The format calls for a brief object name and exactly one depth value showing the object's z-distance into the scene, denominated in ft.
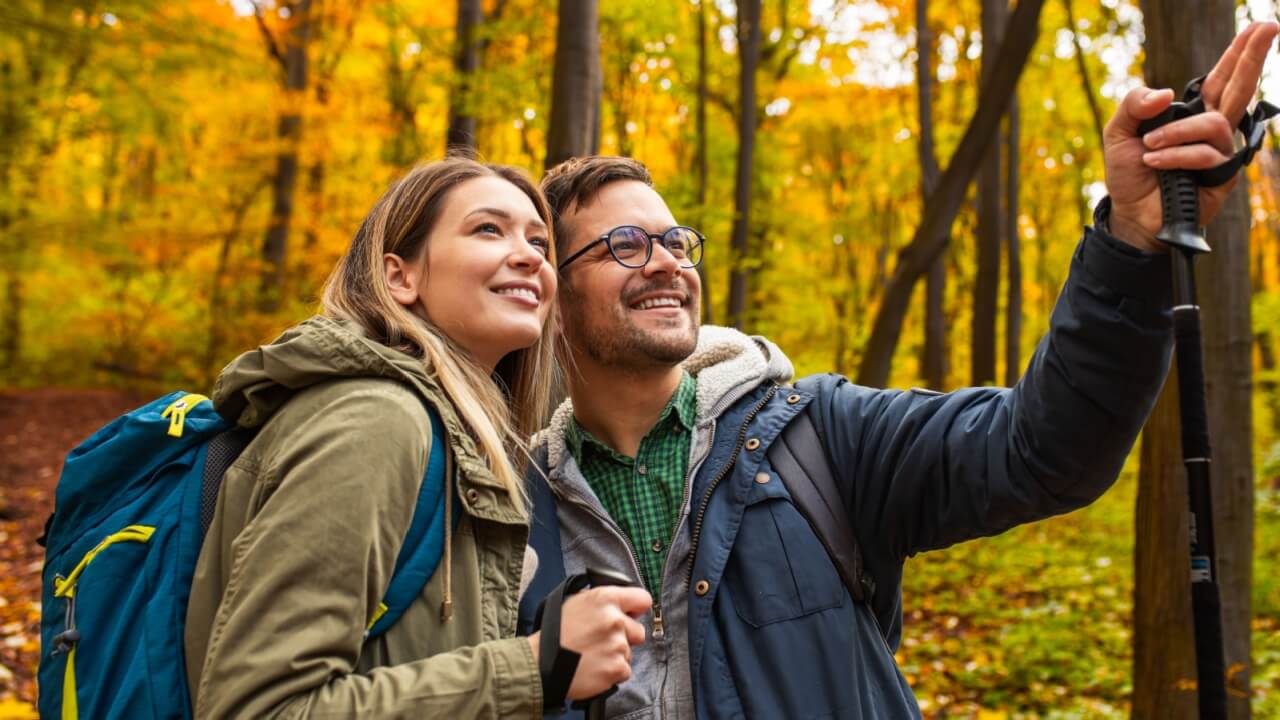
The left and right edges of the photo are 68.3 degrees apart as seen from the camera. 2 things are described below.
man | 5.59
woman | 4.73
